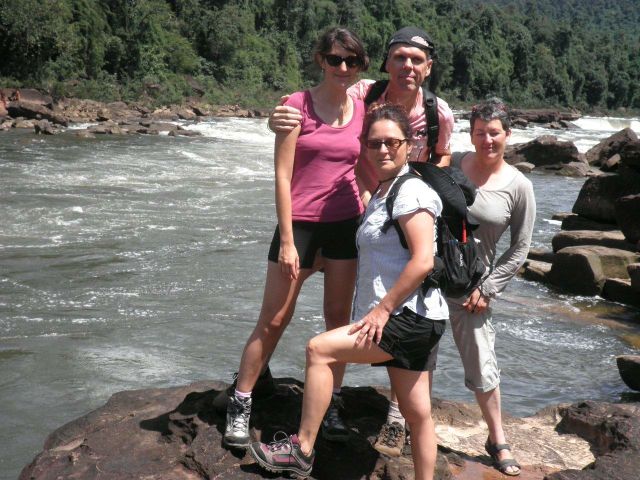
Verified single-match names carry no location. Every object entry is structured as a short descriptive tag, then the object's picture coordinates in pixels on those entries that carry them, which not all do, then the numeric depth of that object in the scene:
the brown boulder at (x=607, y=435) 3.54
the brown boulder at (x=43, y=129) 25.66
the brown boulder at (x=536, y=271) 10.02
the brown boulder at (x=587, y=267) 9.48
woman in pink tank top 3.30
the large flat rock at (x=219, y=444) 3.34
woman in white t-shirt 2.90
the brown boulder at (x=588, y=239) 10.95
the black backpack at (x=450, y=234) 3.01
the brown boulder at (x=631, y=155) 12.13
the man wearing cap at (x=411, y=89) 3.51
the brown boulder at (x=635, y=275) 8.60
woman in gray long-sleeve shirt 3.67
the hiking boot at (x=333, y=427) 3.53
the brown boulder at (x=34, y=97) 32.69
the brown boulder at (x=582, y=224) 12.90
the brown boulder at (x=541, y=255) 11.20
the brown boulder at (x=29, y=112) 29.55
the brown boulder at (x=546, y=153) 25.48
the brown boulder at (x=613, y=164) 14.43
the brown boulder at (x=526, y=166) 24.94
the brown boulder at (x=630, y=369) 6.04
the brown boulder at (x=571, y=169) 24.55
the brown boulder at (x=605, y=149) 21.51
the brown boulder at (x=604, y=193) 12.34
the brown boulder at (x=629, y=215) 10.46
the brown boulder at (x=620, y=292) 8.92
